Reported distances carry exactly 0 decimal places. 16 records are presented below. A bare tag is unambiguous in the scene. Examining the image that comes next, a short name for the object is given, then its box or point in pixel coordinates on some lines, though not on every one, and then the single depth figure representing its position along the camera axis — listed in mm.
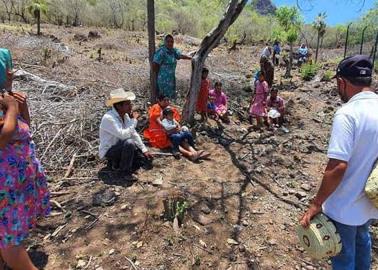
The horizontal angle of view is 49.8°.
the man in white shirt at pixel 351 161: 2133
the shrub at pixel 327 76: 11984
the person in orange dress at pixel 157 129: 5379
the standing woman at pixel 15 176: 2369
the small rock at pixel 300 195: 4629
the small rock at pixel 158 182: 4421
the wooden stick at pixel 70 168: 4582
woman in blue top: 6059
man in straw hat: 4426
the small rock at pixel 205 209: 3932
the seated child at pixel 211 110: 7270
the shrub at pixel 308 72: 13346
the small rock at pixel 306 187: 4836
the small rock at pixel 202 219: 3764
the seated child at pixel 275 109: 7594
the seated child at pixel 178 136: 5301
